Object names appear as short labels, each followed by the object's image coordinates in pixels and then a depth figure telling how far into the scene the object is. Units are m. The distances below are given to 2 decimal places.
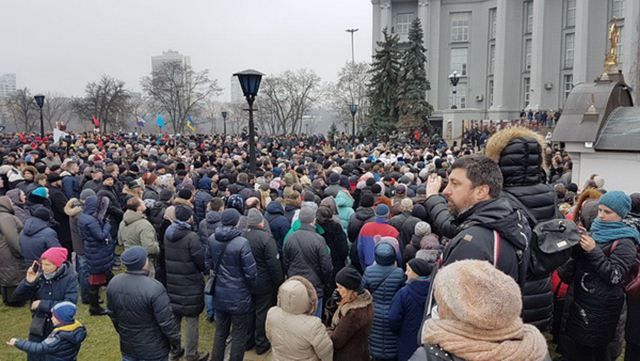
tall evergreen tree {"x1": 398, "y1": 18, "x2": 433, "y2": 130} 40.47
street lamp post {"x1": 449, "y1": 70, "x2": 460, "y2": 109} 32.15
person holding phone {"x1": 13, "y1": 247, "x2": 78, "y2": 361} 5.55
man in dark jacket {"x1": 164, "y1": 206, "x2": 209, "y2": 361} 6.48
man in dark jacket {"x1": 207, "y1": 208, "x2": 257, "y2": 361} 6.15
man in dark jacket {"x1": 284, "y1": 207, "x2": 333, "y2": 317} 6.57
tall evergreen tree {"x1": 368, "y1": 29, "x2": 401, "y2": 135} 41.09
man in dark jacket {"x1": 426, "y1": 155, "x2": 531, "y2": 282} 2.94
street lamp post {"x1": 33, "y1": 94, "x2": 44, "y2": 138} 22.98
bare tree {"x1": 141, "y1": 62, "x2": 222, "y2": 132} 73.38
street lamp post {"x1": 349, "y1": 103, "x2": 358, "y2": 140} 36.05
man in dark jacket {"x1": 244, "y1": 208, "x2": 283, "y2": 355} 6.63
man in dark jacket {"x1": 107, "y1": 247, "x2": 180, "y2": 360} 5.10
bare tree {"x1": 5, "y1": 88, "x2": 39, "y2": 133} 72.56
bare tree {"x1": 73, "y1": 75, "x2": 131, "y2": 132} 65.06
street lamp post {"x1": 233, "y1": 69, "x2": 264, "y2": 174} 10.91
